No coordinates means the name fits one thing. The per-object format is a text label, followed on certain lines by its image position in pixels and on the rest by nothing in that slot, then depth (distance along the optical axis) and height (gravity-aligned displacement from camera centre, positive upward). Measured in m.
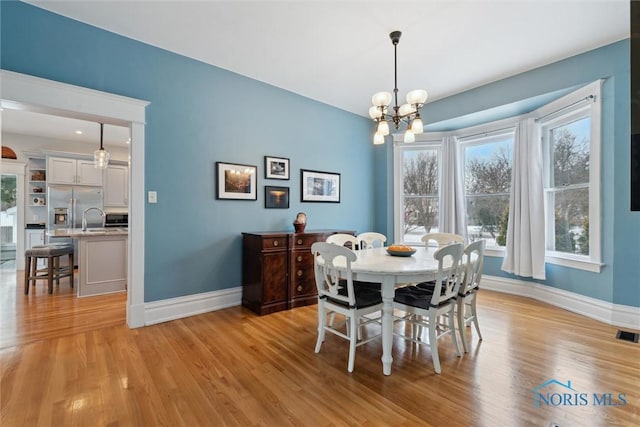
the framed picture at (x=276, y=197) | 3.84 +0.23
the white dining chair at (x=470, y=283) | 2.32 -0.59
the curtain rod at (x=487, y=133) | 4.10 +1.23
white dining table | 2.02 -0.45
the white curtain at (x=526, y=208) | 3.65 +0.09
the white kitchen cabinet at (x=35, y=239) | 5.70 -0.51
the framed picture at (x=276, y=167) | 3.82 +0.64
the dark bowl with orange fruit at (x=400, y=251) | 2.56 -0.33
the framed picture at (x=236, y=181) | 3.42 +0.41
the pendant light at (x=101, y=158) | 4.57 +0.91
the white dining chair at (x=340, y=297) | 2.06 -0.66
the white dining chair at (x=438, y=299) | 2.04 -0.67
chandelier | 2.41 +0.94
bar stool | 3.98 -0.67
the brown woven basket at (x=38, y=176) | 5.85 +0.78
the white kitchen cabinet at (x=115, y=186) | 6.25 +0.62
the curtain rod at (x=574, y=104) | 3.07 +1.28
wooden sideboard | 3.26 -0.67
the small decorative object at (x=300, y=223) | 3.60 -0.11
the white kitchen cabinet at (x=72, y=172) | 5.68 +0.87
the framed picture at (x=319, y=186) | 4.22 +0.43
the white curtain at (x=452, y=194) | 4.45 +0.33
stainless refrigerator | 5.65 +0.17
